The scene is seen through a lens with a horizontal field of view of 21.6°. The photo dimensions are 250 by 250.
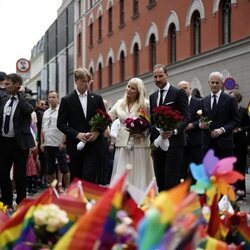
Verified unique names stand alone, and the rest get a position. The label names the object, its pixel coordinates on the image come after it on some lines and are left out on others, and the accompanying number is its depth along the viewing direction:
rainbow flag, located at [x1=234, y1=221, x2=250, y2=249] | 2.69
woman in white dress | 8.89
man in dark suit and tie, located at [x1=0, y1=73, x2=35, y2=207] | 8.95
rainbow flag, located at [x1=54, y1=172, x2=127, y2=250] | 1.90
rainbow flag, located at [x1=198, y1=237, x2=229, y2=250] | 2.39
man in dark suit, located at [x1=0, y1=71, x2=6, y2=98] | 10.42
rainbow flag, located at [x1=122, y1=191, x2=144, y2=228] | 2.30
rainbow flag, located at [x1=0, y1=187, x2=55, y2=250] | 2.30
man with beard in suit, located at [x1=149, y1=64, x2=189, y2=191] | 8.34
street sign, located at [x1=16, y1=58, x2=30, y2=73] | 19.67
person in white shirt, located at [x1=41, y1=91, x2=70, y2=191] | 12.62
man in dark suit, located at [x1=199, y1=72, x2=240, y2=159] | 9.56
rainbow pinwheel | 2.32
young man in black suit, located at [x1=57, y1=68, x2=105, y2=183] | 8.43
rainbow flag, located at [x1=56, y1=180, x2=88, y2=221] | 2.37
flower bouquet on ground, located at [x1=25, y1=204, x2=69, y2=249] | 2.13
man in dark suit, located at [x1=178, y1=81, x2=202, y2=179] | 10.93
